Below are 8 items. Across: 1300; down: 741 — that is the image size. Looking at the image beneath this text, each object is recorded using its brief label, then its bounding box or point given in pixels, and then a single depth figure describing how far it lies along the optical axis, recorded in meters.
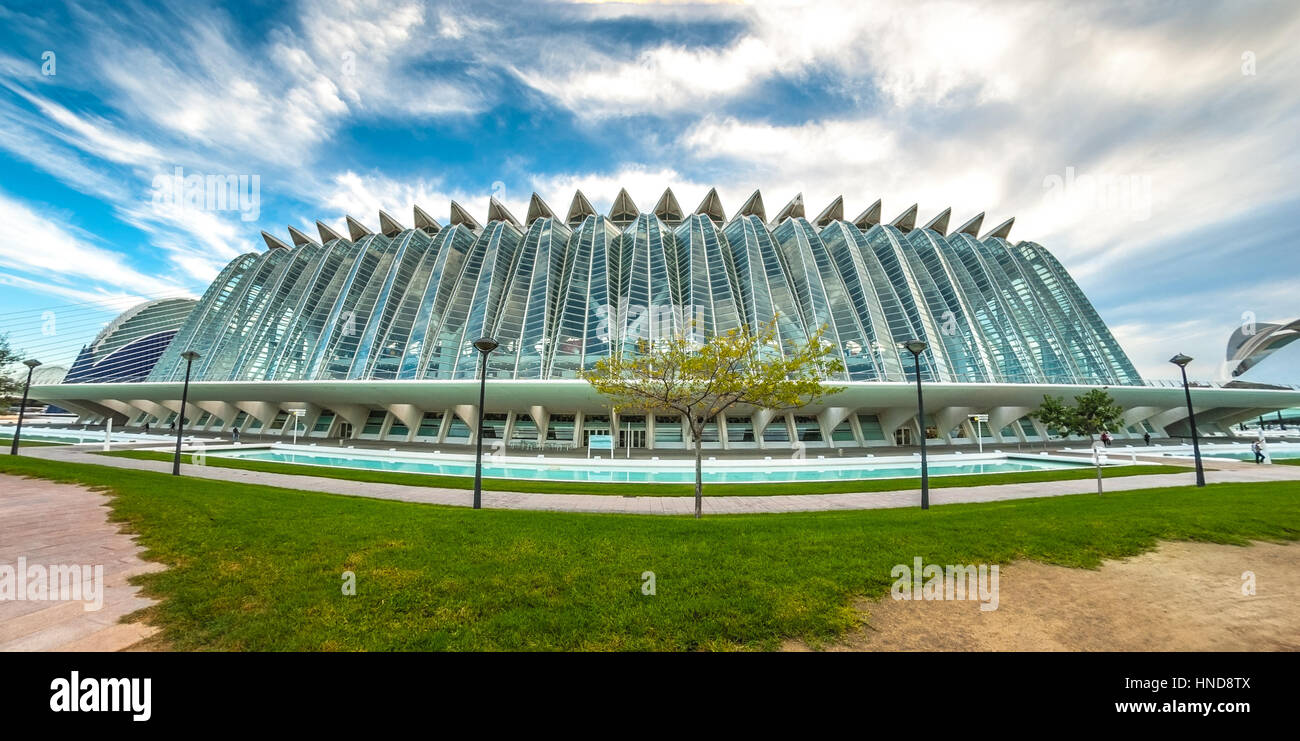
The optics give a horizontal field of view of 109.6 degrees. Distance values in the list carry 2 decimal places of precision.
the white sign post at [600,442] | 31.78
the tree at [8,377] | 28.56
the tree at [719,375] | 12.23
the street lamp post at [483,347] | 13.39
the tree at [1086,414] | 28.97
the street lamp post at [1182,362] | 18.33
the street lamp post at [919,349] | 13.93
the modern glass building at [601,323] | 38.16
